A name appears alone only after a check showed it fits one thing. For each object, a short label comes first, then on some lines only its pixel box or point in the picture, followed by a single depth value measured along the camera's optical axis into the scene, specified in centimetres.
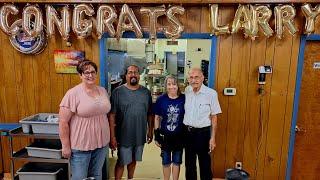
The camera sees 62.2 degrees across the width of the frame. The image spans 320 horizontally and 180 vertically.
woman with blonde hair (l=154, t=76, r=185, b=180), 276
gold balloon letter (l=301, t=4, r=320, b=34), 267
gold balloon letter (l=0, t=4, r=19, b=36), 286
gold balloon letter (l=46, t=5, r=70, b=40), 284
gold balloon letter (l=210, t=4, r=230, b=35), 276
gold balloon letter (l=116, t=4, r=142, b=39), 276
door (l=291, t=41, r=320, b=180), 303
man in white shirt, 268
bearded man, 278
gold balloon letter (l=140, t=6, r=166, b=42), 277
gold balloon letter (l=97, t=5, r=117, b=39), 278
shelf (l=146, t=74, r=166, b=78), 718
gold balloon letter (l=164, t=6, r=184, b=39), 275
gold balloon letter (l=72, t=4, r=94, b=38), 280
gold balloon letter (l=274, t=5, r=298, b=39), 268
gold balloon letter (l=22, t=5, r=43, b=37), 284
